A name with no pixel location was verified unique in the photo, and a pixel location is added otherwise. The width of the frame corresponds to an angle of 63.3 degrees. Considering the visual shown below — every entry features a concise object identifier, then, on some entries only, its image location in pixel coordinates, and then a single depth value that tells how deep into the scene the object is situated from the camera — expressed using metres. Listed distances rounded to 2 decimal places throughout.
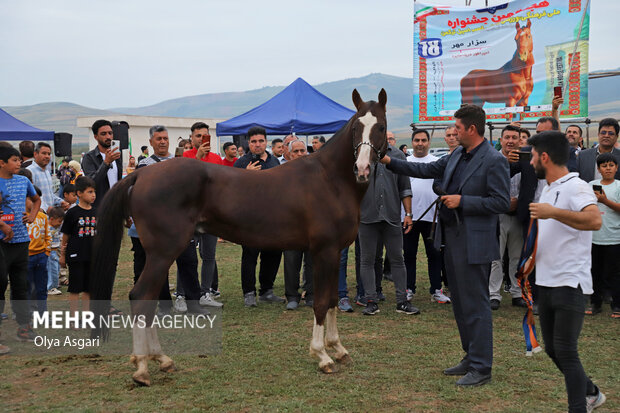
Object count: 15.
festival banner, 10.14
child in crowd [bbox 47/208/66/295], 7.56
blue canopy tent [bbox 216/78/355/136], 11.86
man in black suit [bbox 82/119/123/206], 6.22
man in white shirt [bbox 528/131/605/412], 3.26
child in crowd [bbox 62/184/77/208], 7.84
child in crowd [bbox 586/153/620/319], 6.70
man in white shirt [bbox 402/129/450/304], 7.49
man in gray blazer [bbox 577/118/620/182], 7.06
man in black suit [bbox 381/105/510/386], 4.33
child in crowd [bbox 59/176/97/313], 6.02
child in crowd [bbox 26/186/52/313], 6.09
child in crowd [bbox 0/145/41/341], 5.35
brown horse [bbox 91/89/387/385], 4.54
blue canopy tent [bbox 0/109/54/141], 14.57
